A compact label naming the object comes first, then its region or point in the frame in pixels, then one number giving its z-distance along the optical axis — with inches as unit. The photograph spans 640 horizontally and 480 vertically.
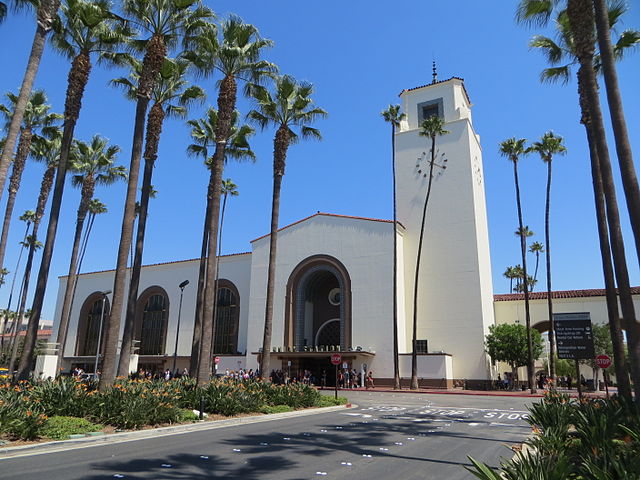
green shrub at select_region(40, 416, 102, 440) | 410.0
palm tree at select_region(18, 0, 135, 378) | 690.8
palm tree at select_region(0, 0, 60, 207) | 507.2
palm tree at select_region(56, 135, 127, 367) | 1173.1
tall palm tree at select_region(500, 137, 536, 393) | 1392.7
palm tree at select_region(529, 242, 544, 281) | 2476.6
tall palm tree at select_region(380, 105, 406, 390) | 1364.4
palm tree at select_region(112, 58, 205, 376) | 801.6
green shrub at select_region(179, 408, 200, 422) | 541.1
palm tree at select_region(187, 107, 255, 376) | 1009.1
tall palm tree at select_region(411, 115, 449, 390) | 1339.8
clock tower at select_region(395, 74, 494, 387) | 1425.9
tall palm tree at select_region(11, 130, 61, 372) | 1041.8
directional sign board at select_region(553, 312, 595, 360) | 595.8
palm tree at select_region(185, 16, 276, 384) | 751.1
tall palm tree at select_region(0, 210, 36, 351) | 2010.3
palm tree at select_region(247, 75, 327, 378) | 911.0
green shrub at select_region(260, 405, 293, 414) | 669.3
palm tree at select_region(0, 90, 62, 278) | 957.2
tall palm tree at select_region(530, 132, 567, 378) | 1282.0
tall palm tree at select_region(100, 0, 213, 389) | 650.8
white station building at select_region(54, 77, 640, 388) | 1430.9
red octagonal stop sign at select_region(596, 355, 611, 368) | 718.5
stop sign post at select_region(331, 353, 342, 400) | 971.9
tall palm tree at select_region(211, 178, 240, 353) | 1593.3
